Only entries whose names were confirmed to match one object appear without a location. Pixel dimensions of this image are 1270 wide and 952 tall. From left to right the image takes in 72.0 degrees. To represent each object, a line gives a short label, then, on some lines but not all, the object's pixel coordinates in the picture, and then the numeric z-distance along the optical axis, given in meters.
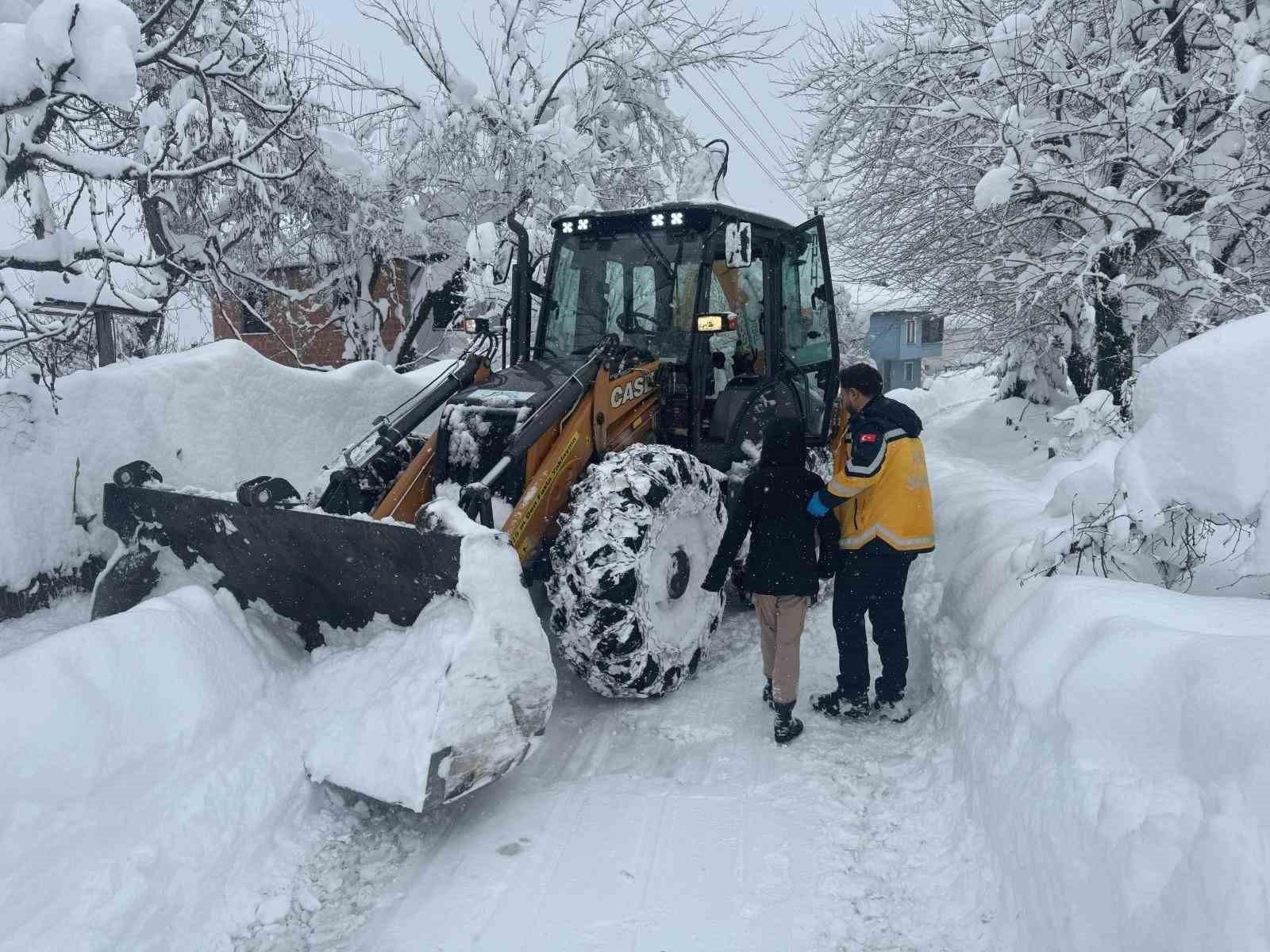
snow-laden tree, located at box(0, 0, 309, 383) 3.95
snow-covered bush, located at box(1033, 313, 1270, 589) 3.01
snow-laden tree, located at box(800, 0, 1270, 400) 6.41
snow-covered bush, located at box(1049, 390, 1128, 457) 6.45
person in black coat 4.32
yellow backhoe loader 4.07
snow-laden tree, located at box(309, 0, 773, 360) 11.63
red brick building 12.94
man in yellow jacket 4.30
